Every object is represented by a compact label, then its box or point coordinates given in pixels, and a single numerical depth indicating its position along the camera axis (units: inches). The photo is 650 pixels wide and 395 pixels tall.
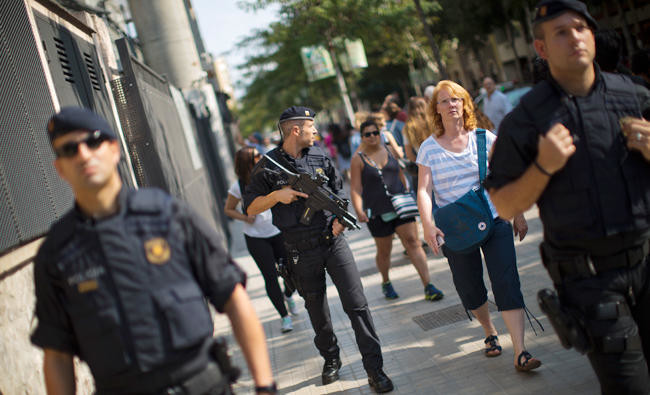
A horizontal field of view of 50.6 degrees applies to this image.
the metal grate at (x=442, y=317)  247.6
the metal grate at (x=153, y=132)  276.1
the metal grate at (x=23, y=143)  160.2
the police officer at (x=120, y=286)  92.0
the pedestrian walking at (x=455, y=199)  186.7
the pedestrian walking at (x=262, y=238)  289.9
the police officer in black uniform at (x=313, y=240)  199.3
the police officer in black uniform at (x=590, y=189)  112.9
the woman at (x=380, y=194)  295.1
